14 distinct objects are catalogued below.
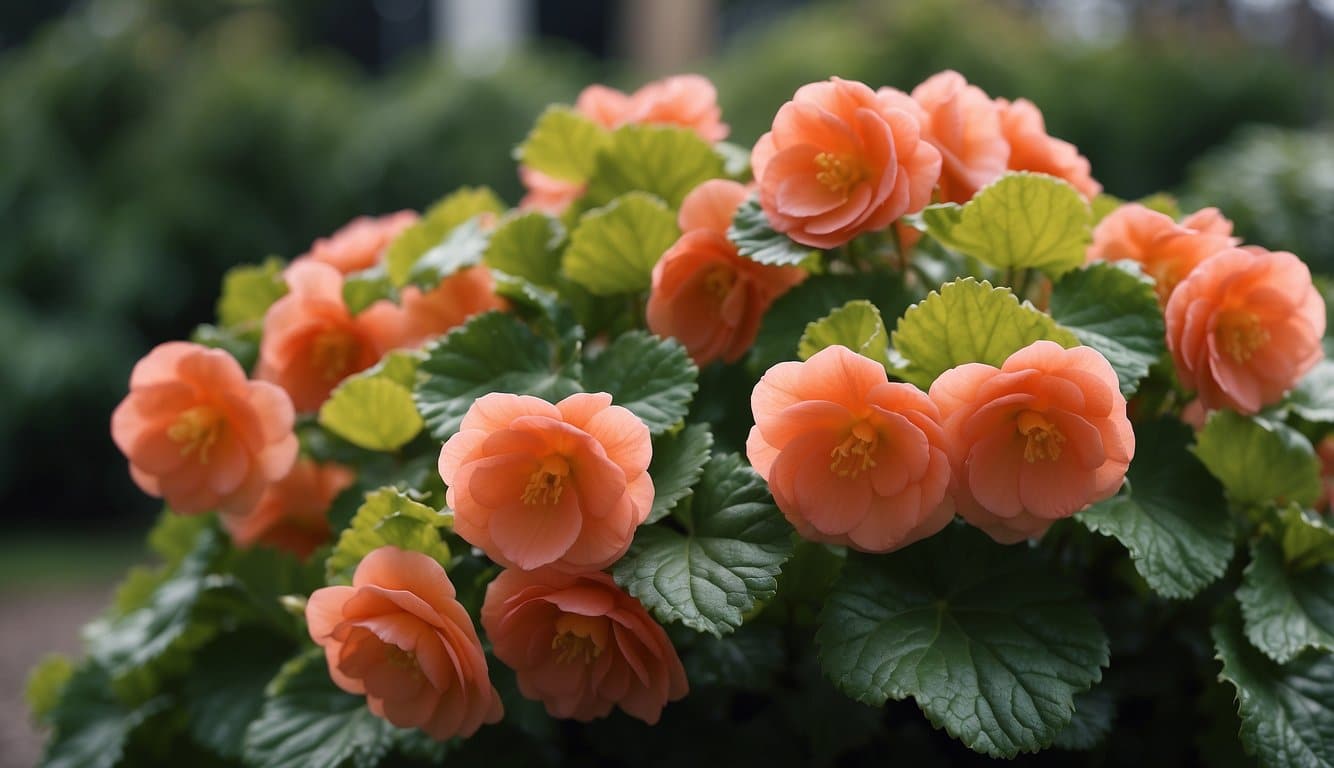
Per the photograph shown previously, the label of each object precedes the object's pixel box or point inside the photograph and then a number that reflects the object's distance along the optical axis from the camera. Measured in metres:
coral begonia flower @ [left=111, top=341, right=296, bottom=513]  0.91
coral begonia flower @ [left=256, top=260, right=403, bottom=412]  0.99
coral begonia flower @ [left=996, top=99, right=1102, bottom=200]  0.96
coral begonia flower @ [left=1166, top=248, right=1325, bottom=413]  0.83
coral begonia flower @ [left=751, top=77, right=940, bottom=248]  0.84
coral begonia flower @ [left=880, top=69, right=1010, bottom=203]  0.90
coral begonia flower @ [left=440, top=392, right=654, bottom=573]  0.73
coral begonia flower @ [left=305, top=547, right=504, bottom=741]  0.76
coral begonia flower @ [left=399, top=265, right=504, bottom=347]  1.03
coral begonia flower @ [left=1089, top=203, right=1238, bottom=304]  0.90
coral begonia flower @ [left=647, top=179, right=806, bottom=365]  0.89
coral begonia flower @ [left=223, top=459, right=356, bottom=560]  1.07
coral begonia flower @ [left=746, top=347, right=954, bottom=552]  0.72
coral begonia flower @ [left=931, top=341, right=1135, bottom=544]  0.71
